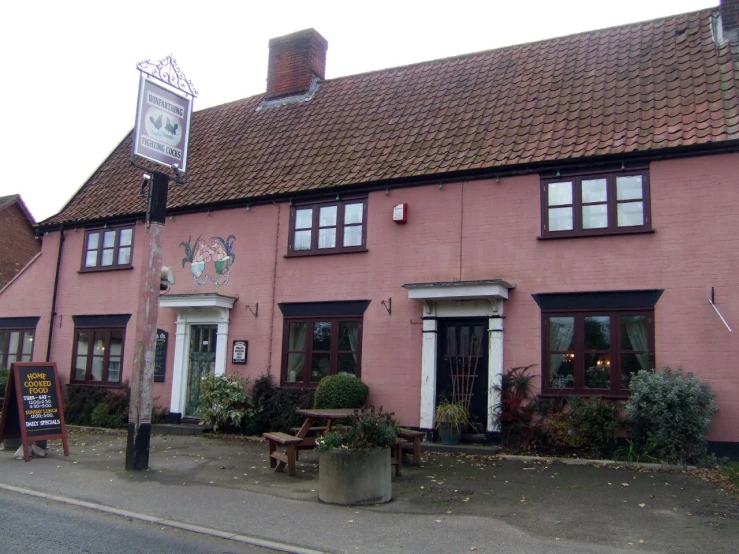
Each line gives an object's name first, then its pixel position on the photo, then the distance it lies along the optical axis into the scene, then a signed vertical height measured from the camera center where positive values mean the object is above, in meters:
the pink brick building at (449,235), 11.63 +2.91
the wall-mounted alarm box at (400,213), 13.79 +3.29
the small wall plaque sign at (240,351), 15.25 +0.53
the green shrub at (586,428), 11.21 -0.64
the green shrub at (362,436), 8.17 -0.65
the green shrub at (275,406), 14.11 -0.58
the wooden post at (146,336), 10.10 +0.52
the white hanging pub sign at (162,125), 10.35 +3.76
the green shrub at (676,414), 10.39 -0.33
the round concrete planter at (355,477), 8.06 -1.11
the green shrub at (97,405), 16.27 -0.83
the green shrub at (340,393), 12.95 -0.25
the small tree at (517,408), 11.95 -0.38
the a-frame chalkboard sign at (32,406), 11.17 -0.62
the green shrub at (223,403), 14.41 -0.57
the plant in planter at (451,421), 12.33 -0.66
